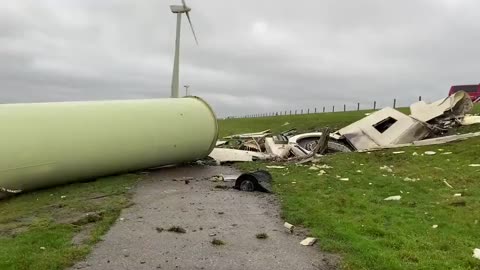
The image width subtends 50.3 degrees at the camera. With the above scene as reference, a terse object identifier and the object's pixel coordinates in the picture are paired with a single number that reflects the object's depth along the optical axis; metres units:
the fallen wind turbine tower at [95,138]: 12.27
